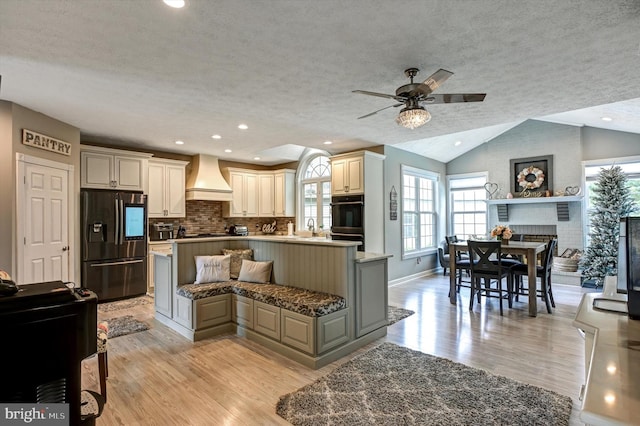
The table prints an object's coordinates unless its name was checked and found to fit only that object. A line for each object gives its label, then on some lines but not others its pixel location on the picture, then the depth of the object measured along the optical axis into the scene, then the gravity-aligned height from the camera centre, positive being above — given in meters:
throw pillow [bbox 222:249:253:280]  4.38 -0.55
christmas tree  5.85 -0.11
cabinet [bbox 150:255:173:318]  4.11 -0.91
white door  3.91 -0.08
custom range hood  6.74 +0.74
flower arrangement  4.86 -0.27
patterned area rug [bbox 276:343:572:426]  2.19 -1.35
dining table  4.39 -0.59
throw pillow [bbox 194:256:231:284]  4.10 -0.66
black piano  1.37 -0.56
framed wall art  6.86 +0.87
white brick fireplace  6.50 -0.10
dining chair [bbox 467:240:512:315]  4.48 -0.72
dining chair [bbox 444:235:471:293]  5.02 -0.79
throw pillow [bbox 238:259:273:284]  4.08 -0.70
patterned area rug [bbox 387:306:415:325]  4.30 -1.35
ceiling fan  2.71 +1.00
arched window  7.40 +0.55
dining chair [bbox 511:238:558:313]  4.56 -0.82
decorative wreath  6.92 +0.79
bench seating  3.11 -0.83
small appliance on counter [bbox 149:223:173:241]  6.29 -0.27
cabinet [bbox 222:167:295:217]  7.66 +0.57
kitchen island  3.15 -0.95
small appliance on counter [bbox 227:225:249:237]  7.59 -0.31
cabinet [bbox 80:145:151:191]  5.18 +0.82
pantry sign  3.88 +0.97
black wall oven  5.89 -0.04
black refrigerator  5.02 -0.40
